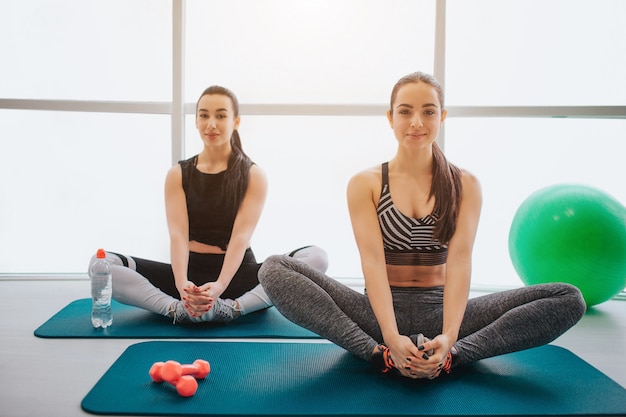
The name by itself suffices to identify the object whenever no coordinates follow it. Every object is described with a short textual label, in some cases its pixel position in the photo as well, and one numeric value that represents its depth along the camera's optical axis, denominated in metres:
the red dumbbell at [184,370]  1.39
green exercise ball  2.22
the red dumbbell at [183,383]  1.33
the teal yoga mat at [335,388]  1.27
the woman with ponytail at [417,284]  1.48
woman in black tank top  2.08
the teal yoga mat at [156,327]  1.89
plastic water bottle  2.00
